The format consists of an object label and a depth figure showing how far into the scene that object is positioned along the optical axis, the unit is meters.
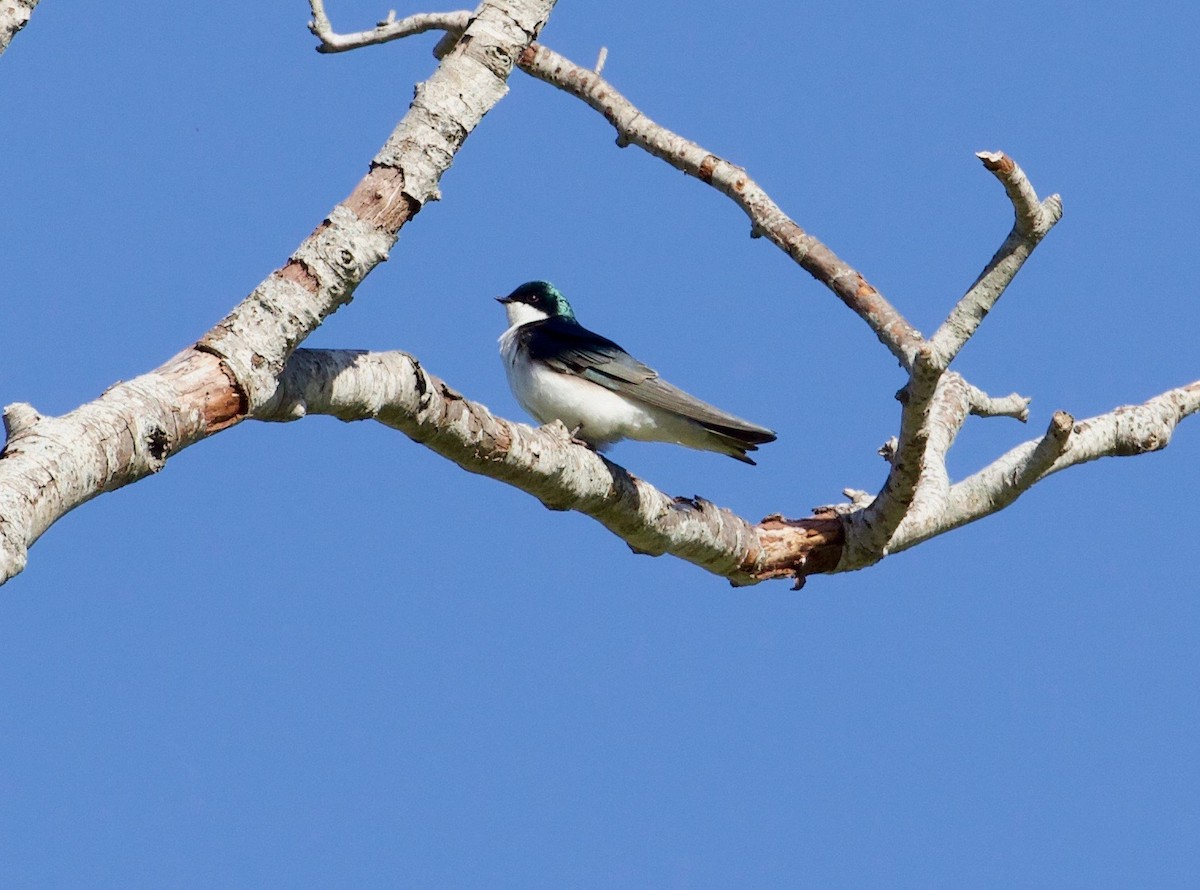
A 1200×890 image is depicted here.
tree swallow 15.05
